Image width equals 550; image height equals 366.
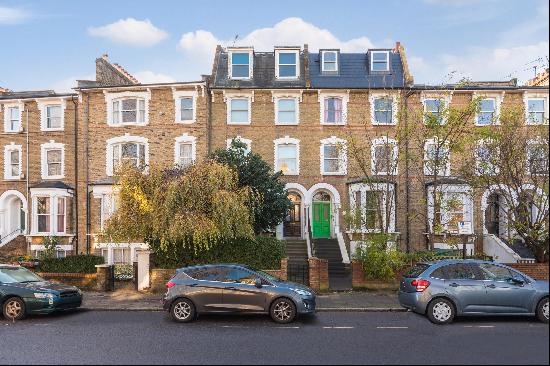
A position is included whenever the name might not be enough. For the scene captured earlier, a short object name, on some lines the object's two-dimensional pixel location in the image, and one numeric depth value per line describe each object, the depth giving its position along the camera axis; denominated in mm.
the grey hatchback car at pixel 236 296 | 12852
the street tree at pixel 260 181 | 21328
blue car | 12352
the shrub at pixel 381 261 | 17578
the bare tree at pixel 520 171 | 16578
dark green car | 13656
